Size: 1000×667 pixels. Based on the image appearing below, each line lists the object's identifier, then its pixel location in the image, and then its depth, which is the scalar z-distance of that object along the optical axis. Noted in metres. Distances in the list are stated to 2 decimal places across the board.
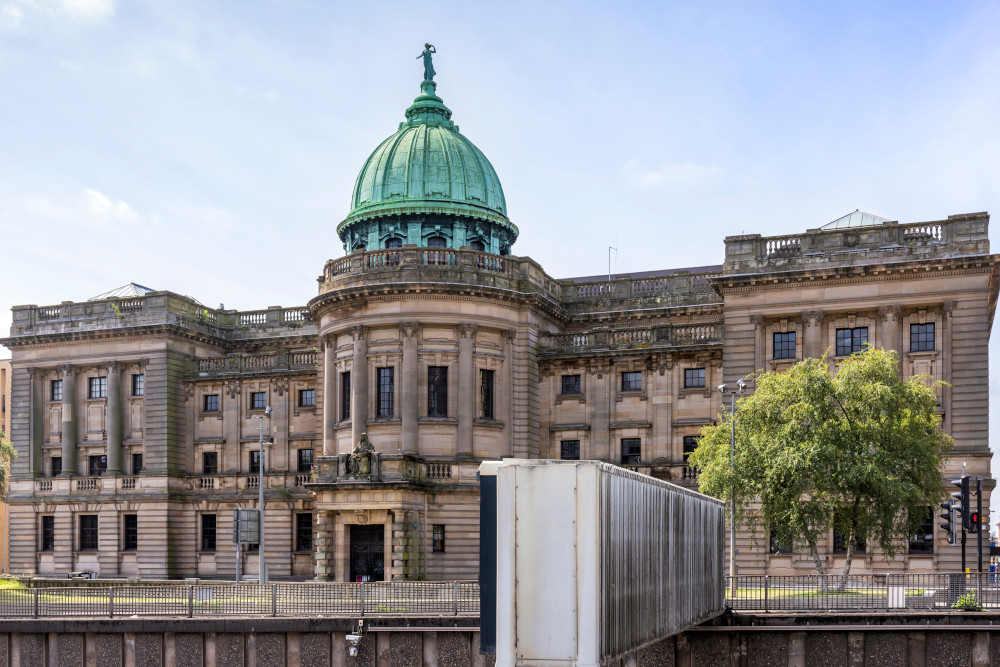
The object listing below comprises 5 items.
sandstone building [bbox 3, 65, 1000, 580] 51.84
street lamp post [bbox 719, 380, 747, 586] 43.03
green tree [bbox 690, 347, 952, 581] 41.69
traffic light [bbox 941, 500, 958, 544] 36.80
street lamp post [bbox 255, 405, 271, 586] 48.19
